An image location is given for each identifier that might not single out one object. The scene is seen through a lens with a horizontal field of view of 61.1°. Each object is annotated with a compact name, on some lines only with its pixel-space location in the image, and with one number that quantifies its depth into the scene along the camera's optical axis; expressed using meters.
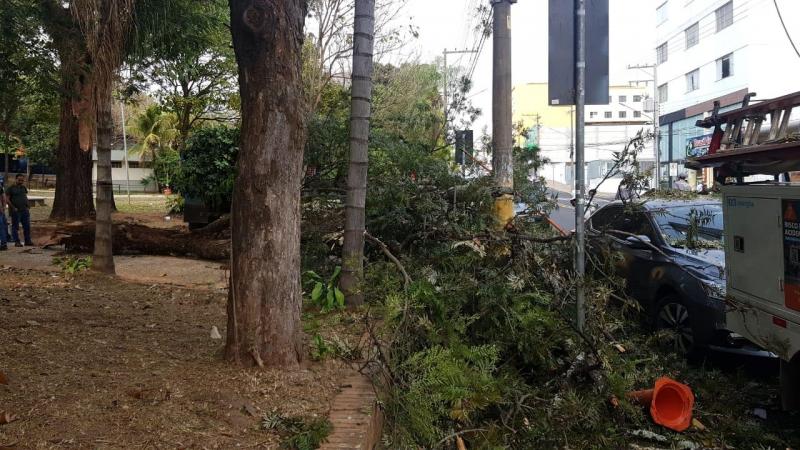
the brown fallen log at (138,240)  11.07
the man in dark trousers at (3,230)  13.38
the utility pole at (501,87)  8.33
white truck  4.59
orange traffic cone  4.72
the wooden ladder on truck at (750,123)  4.65
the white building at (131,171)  54.85
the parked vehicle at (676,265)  6.11
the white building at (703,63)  32.75
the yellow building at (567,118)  68.25
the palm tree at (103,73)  7.13
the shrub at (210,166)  12.38
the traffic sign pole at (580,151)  5.41
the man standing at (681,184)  12.10
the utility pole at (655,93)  33.79
